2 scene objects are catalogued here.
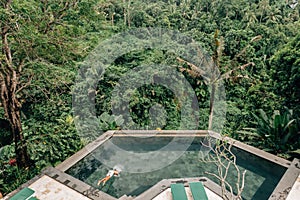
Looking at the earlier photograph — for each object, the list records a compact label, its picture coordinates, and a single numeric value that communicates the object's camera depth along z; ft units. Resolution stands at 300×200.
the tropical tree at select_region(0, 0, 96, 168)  20.33
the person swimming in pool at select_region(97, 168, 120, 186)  23.69
